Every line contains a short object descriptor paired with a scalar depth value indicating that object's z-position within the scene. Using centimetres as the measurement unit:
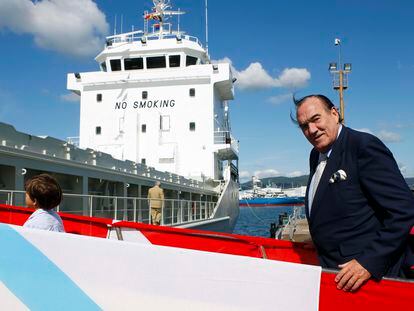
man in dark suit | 169
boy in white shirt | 265
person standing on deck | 1051
